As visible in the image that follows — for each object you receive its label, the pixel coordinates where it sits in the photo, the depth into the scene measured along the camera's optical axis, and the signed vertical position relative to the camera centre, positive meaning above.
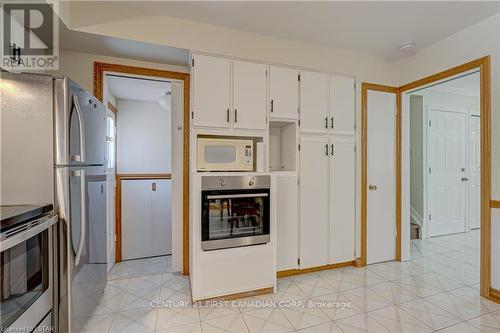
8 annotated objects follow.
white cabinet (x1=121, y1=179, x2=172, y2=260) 3.34 -0.70
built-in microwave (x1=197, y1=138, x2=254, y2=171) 2.27 +0.12
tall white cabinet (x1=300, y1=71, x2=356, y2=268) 2.74 -0.03
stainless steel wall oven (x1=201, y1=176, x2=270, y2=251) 2.15 -0.40
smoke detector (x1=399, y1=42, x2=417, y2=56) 2.74 +1.33
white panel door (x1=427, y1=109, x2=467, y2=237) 4.28 -0.09
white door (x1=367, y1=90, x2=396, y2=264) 3.06 -0.13
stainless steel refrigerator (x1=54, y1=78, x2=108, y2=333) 1.56 -0.23
